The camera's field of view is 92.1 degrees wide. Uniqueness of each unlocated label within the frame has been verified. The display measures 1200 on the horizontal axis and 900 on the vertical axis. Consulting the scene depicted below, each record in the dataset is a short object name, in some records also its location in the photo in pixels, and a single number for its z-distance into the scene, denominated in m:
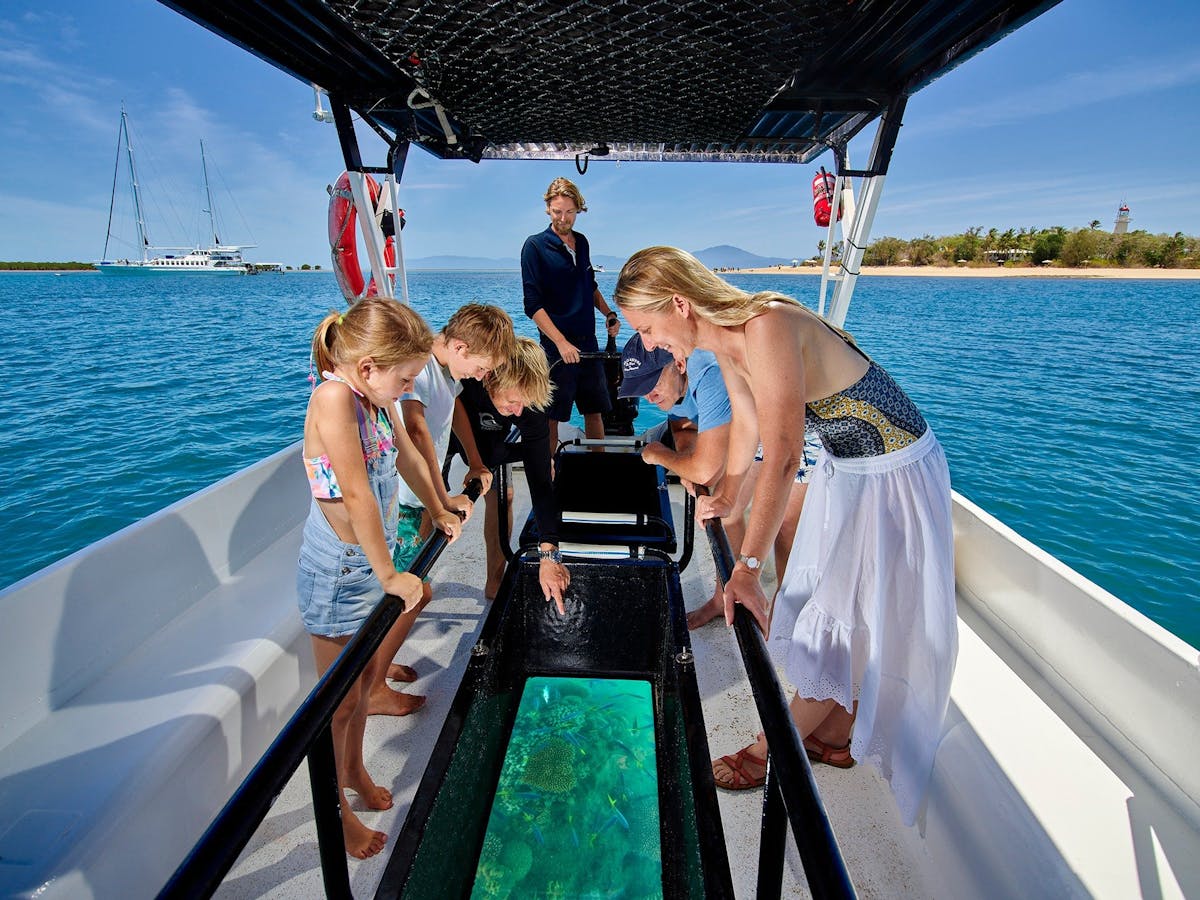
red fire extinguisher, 3.92
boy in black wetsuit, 1.99
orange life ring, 3.38
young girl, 1.44
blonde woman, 1.39
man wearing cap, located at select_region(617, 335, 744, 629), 2.16
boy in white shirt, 2.06
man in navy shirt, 3.43
